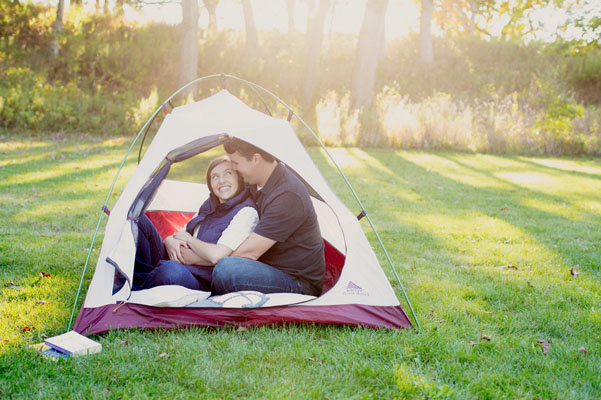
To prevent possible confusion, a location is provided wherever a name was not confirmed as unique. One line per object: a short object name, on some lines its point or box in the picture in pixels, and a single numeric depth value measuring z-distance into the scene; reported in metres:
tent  3.20
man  3.32
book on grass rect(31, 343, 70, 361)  2.74
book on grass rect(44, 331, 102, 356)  2.79
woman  3.48
